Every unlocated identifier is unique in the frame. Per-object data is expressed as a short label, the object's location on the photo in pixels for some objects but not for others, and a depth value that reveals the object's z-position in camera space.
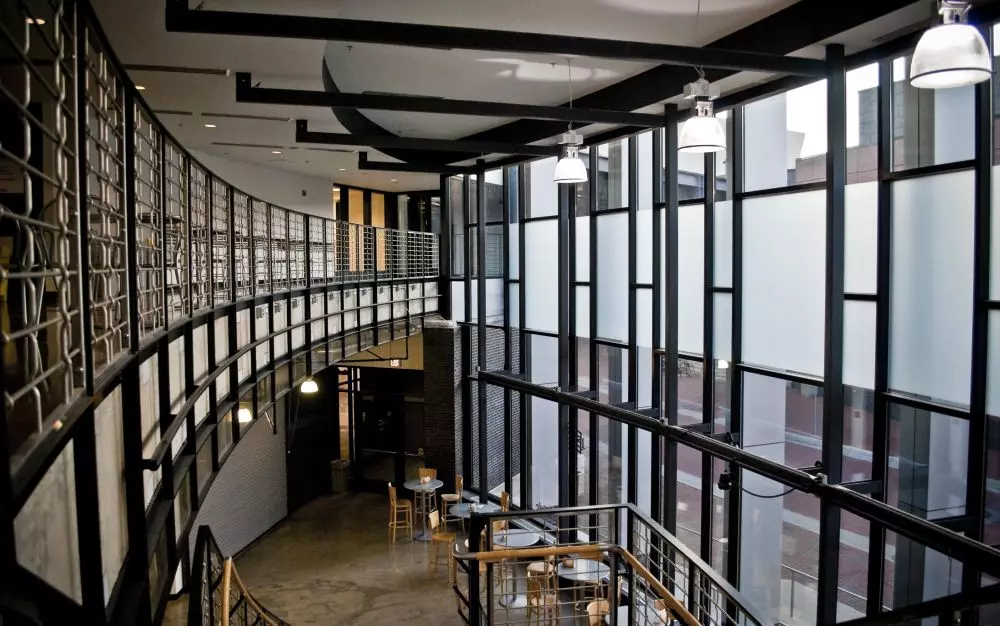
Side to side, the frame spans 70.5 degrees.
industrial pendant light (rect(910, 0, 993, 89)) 2.56
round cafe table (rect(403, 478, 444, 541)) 10.74
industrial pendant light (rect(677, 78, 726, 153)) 3.98
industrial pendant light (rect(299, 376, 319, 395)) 8.21
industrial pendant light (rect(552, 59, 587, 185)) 5.60
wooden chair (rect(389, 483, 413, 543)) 10.65
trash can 12.95
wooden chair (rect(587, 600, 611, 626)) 6.14
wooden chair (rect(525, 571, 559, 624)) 8.10
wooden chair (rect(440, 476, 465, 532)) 10.49
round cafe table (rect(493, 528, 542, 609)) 8.47
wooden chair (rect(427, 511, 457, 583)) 9.72
